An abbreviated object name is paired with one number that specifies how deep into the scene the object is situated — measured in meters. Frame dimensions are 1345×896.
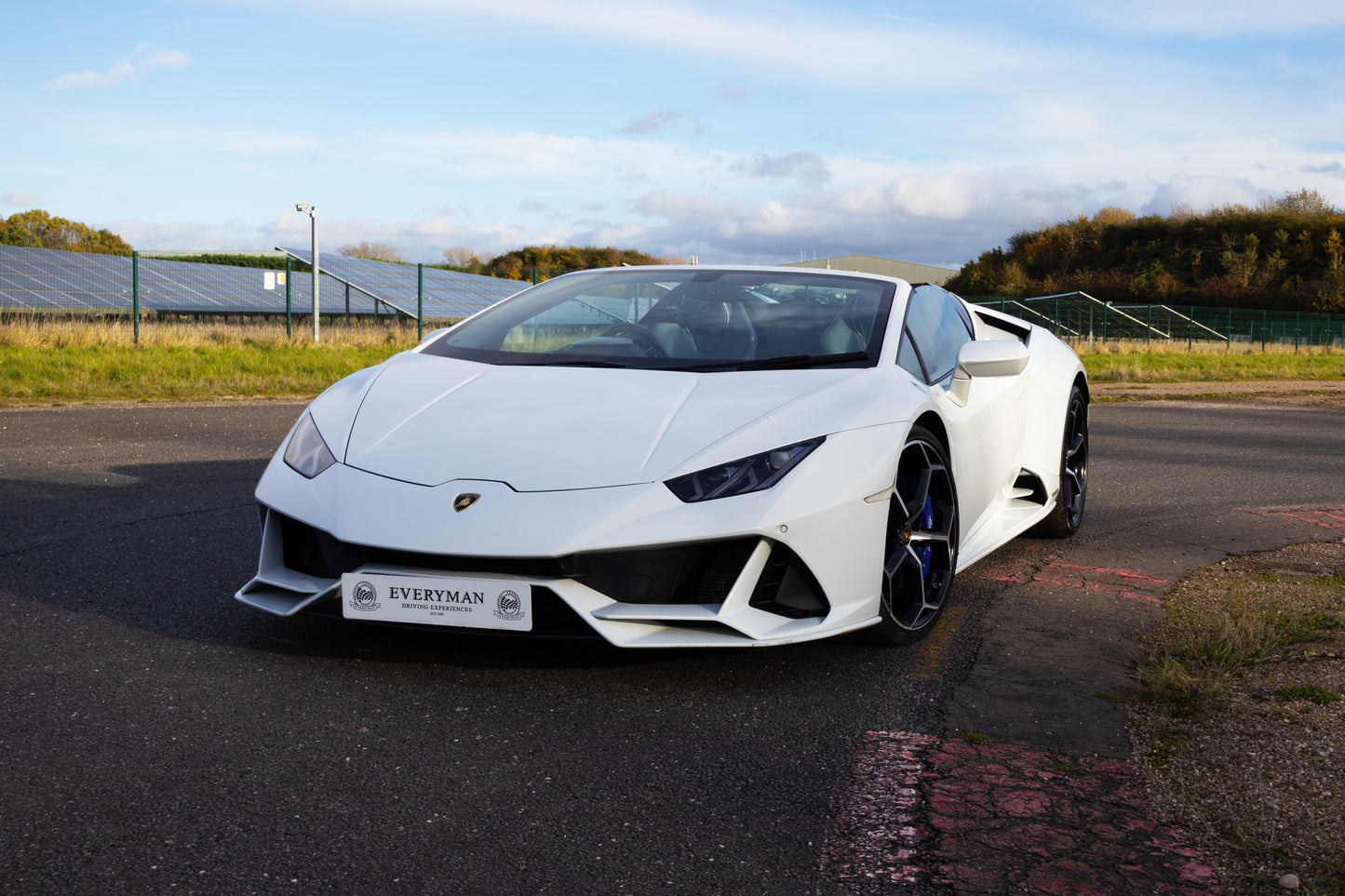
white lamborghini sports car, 2.96
